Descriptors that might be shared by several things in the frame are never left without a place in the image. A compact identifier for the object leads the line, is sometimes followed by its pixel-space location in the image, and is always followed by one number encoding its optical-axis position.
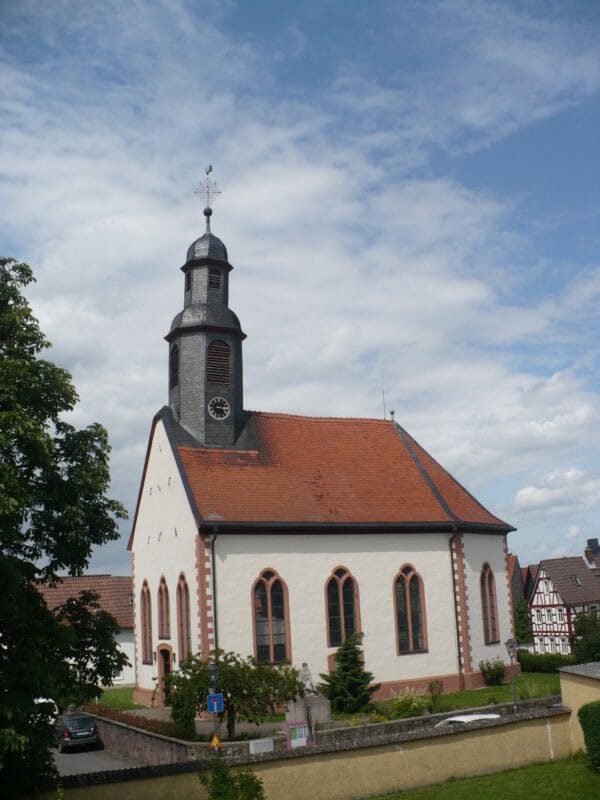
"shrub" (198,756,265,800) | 13.71
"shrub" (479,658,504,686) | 30.72
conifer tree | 26.42
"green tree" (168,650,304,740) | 21.16
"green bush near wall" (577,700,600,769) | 17.09
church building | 27.59
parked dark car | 25.78
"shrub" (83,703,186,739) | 22.42
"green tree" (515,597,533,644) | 64.00
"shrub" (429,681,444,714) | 28.39
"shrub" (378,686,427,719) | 24.06
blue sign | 18.85
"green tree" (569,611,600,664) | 35.16
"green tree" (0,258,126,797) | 13.22
